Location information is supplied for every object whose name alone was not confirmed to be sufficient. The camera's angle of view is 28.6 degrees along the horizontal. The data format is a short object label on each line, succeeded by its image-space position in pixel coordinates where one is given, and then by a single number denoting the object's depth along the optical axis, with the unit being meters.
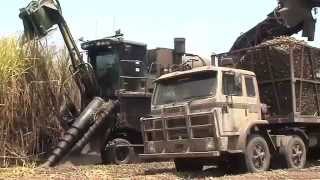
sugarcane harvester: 15.57
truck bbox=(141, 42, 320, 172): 12.64
